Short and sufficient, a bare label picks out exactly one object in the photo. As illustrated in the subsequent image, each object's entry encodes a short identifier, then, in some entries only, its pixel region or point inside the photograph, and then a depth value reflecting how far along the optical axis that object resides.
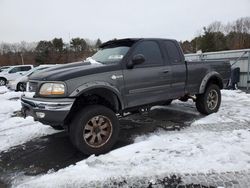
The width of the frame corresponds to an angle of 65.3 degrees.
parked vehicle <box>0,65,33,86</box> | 16.52
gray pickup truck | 3.18
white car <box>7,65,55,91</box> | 11.30
